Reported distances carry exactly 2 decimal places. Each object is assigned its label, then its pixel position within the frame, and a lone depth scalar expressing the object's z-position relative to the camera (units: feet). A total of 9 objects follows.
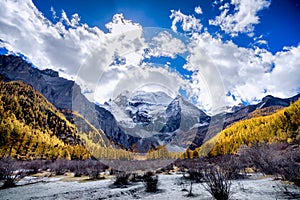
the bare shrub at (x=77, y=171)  73.80
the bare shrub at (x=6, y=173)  41.34
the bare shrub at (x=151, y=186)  37.91
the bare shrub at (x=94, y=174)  66.08
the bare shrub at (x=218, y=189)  21.44
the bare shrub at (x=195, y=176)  52.55
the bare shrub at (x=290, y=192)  26.08
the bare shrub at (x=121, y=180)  48.18
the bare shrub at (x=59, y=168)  86.34
